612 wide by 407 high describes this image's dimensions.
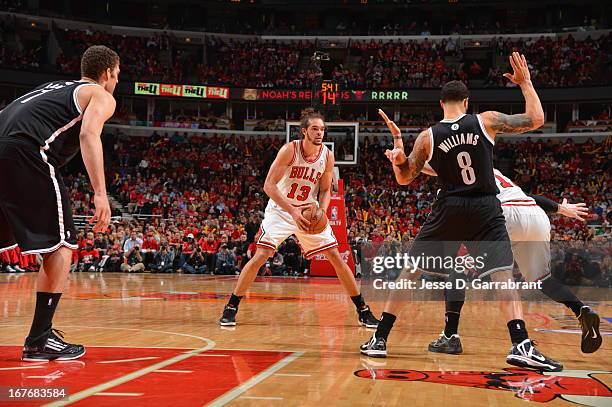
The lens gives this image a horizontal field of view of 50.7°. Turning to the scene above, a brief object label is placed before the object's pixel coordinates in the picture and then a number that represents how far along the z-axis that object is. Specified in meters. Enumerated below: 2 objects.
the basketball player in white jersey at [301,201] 6.69
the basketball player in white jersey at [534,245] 4.90
